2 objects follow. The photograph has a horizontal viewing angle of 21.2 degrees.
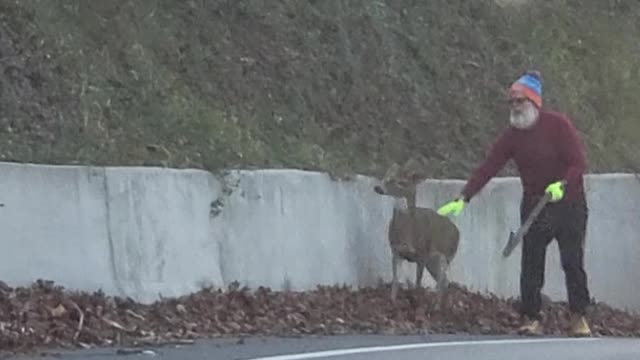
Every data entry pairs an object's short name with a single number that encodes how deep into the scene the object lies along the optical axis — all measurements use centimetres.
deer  1478
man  1421
